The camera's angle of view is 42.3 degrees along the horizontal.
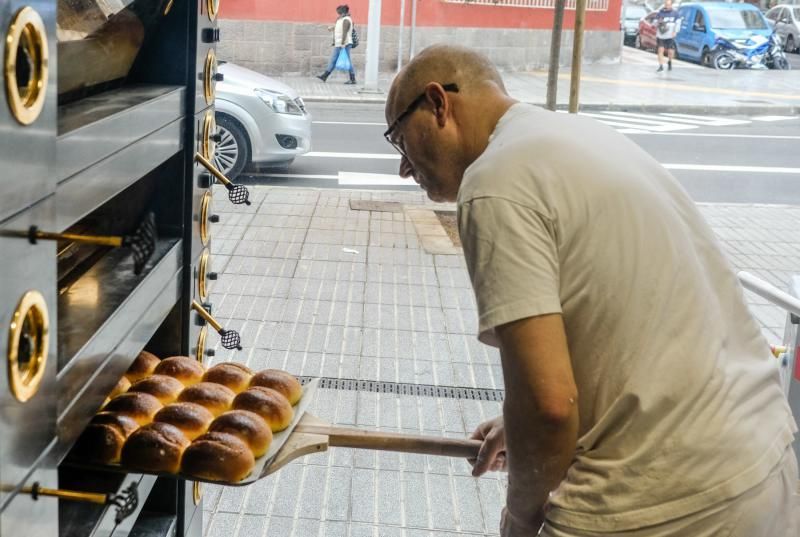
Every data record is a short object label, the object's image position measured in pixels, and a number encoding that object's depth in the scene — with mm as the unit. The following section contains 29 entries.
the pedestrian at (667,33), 26500
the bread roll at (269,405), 2453
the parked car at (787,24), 36906
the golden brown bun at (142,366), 2645
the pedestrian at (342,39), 20469
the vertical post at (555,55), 8969
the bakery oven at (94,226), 1325
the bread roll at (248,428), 2307
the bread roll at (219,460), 2156
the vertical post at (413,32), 22578
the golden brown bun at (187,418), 2350
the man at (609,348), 1876
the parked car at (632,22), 37219
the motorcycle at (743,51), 28562
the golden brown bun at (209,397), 2514
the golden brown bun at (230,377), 2664
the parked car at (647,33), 34256
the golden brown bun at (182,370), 2648
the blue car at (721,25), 28750
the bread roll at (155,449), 2115
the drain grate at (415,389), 5496
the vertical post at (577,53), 7781
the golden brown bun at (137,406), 2307
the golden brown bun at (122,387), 2479
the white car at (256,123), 11188
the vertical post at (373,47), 19578
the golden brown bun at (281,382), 2604
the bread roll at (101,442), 2105
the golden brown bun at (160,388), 2475
